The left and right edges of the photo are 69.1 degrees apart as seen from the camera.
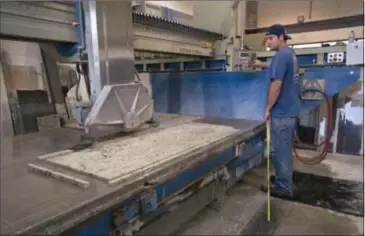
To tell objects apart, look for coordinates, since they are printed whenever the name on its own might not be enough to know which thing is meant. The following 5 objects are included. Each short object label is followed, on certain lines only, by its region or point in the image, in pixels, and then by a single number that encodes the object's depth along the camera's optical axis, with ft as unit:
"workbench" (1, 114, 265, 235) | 2.94
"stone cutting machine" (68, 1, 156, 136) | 5.65
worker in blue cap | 7.22
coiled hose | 10.73
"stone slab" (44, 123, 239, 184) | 4.08
